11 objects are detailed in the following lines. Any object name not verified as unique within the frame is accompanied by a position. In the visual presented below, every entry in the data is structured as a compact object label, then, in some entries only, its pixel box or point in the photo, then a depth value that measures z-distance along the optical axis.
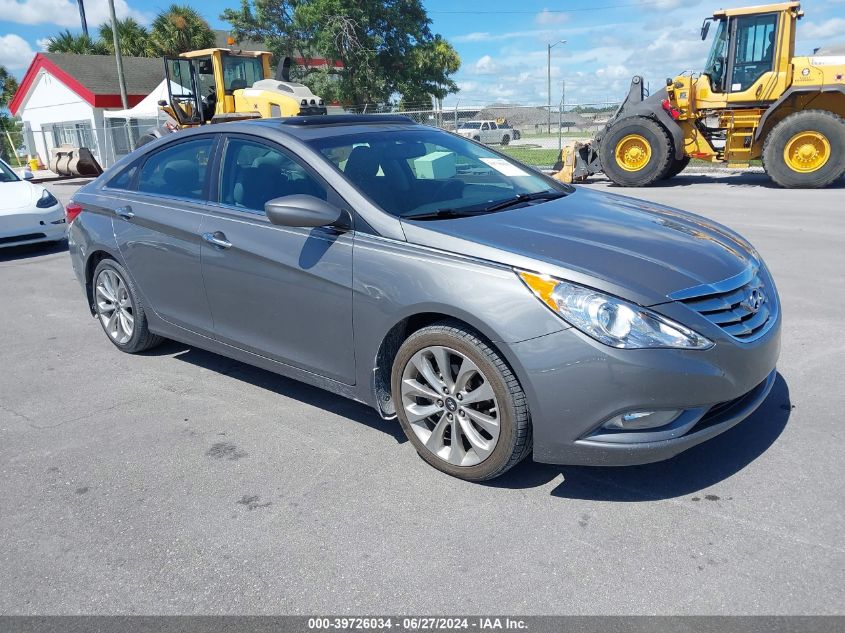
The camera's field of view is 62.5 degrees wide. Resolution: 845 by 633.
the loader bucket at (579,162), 15.21
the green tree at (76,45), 42.19
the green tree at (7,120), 37.24
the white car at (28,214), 8.91
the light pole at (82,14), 48.70
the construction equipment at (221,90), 17.98
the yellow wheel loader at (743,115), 12.94
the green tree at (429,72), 33.41
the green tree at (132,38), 38.97
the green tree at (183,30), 36.19
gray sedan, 2.77
